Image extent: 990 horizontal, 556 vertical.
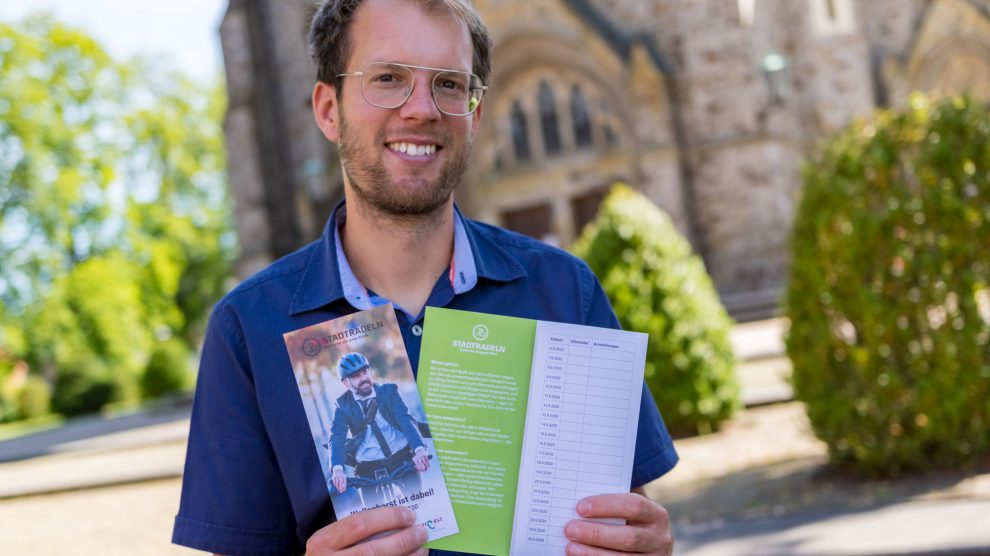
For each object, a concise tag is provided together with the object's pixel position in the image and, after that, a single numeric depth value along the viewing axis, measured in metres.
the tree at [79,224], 29.53
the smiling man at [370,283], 1.93
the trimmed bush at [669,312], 8.59
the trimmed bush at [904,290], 5.84
